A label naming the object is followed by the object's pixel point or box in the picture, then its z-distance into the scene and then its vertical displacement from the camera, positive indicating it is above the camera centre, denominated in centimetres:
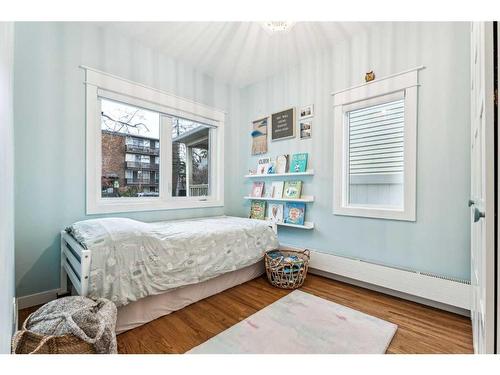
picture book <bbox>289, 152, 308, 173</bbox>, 274 +30
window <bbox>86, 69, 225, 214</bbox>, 224 +43
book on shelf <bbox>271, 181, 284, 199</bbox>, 296 -2
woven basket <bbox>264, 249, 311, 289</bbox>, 221 -81
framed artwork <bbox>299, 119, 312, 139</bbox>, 272 +70
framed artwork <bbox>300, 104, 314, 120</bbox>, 270 +90
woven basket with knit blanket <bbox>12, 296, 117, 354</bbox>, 105 -69
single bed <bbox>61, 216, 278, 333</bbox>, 142 -55
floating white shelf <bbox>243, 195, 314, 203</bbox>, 266 -14
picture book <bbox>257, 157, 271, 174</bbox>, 310 +30
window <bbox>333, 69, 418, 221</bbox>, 204 +39
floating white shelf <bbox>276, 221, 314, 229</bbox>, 266 -44
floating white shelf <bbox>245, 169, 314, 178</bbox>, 266 +16
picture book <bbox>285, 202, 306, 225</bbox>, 276 -30
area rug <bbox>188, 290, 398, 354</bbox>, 137 -95
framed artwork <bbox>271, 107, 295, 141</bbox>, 287 +80
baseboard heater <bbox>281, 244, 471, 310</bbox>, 175 -78
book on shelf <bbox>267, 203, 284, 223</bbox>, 296 -32
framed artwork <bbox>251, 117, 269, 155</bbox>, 317 +71
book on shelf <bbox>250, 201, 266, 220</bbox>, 314 -31
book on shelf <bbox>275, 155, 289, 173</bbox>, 291 +30
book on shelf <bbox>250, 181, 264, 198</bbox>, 319 -2
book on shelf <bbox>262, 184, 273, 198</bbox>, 310 -5
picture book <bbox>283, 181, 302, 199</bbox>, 279 -2
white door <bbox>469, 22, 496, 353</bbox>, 73 -1
